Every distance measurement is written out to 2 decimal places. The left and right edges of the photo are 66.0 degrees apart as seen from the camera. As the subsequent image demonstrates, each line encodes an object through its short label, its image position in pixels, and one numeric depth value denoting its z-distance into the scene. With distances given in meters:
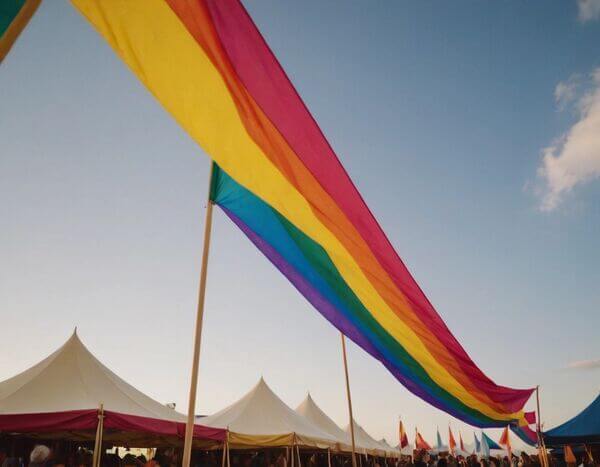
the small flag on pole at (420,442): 44.30
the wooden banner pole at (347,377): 9.97
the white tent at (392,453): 26.95
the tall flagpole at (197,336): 3.29
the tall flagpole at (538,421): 12.61
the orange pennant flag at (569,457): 11.62
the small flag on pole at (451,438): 51.52
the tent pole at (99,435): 7.57
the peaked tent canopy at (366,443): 21.88
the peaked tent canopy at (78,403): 7.98
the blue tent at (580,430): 17.14
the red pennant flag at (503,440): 34.71
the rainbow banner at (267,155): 2.60
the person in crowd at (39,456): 5.32
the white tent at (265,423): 12.94
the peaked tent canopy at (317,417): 21.53
